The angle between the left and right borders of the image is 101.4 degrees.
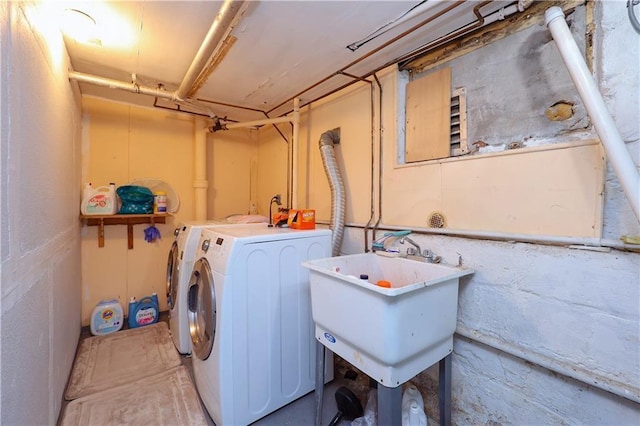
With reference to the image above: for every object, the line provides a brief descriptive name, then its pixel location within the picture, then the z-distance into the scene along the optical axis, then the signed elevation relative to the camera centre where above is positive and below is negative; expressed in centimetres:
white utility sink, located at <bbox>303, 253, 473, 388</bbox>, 103 -47
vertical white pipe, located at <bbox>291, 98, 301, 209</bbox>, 249 +59
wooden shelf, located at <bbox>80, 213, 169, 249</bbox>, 248 -9
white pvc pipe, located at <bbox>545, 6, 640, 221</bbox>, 84 +35
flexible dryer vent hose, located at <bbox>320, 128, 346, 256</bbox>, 204 +17
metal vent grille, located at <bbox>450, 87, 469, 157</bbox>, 149 +52
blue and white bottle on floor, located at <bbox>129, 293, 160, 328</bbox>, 262 -102
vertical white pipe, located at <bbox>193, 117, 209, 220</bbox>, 300 +51
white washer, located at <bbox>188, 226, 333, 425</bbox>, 140 -64
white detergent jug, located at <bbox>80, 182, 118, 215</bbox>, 240 +10
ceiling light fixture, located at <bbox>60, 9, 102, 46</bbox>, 136 +101
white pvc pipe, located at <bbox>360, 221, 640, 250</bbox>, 100 -11
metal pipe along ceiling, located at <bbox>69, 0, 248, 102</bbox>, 121 +93
